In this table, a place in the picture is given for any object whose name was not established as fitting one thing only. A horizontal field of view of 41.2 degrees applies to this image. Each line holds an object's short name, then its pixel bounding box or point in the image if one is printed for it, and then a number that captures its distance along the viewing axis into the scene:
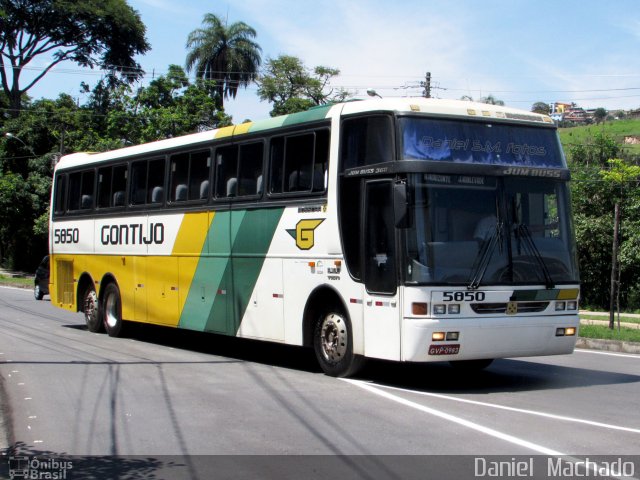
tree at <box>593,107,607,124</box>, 128.05
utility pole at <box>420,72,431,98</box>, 46.34
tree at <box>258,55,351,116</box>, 60.19
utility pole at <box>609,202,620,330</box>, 17.61
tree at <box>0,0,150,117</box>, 58.72
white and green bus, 10.14
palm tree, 59.97
